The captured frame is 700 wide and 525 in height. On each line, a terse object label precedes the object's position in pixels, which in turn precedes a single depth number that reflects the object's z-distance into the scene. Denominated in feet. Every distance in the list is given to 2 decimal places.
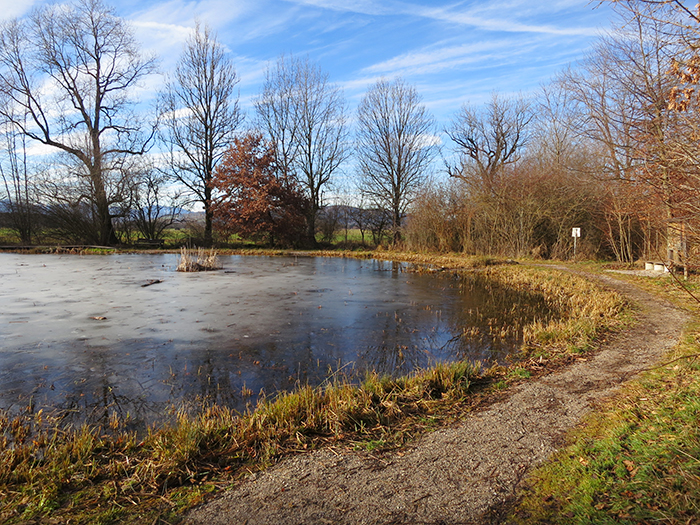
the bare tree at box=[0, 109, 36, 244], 92.94
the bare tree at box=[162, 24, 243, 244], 96.84
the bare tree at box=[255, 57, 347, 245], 99.09
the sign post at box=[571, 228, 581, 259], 53.52
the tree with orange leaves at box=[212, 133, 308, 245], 87.20
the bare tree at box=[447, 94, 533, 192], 93.09
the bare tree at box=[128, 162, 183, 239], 96.53
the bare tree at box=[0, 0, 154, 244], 86.33
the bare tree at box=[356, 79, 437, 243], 98.32
